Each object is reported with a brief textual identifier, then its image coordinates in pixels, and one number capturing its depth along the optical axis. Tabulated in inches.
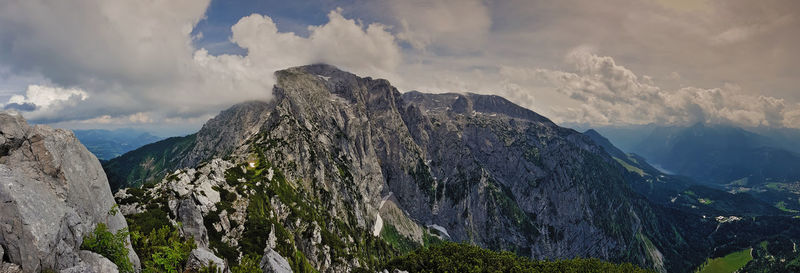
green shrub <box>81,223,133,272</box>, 1258.0
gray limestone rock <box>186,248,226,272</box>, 1498.9
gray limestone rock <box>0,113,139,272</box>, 1029.8
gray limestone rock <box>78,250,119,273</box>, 1160.9
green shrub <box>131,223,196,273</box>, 1423.5
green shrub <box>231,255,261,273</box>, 1594.5
